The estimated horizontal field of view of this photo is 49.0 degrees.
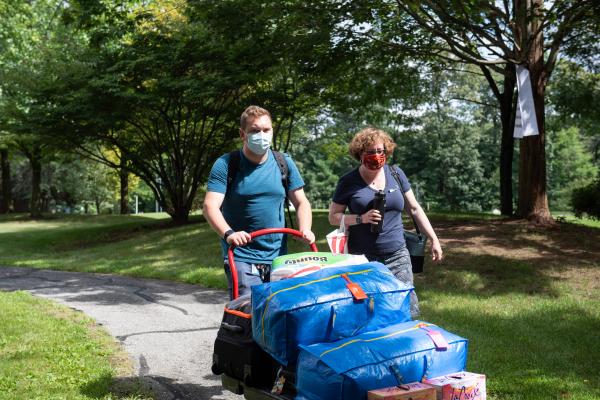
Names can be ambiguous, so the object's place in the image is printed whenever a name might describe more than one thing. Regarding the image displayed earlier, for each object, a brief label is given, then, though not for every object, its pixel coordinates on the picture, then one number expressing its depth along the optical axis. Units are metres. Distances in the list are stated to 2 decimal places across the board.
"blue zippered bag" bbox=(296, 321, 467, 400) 2.80
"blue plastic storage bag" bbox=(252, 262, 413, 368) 3.03
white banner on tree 12.37
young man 4.06
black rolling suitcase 3.41
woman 4.44
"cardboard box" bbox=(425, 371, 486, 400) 2.88
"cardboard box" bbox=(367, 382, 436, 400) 2.71
